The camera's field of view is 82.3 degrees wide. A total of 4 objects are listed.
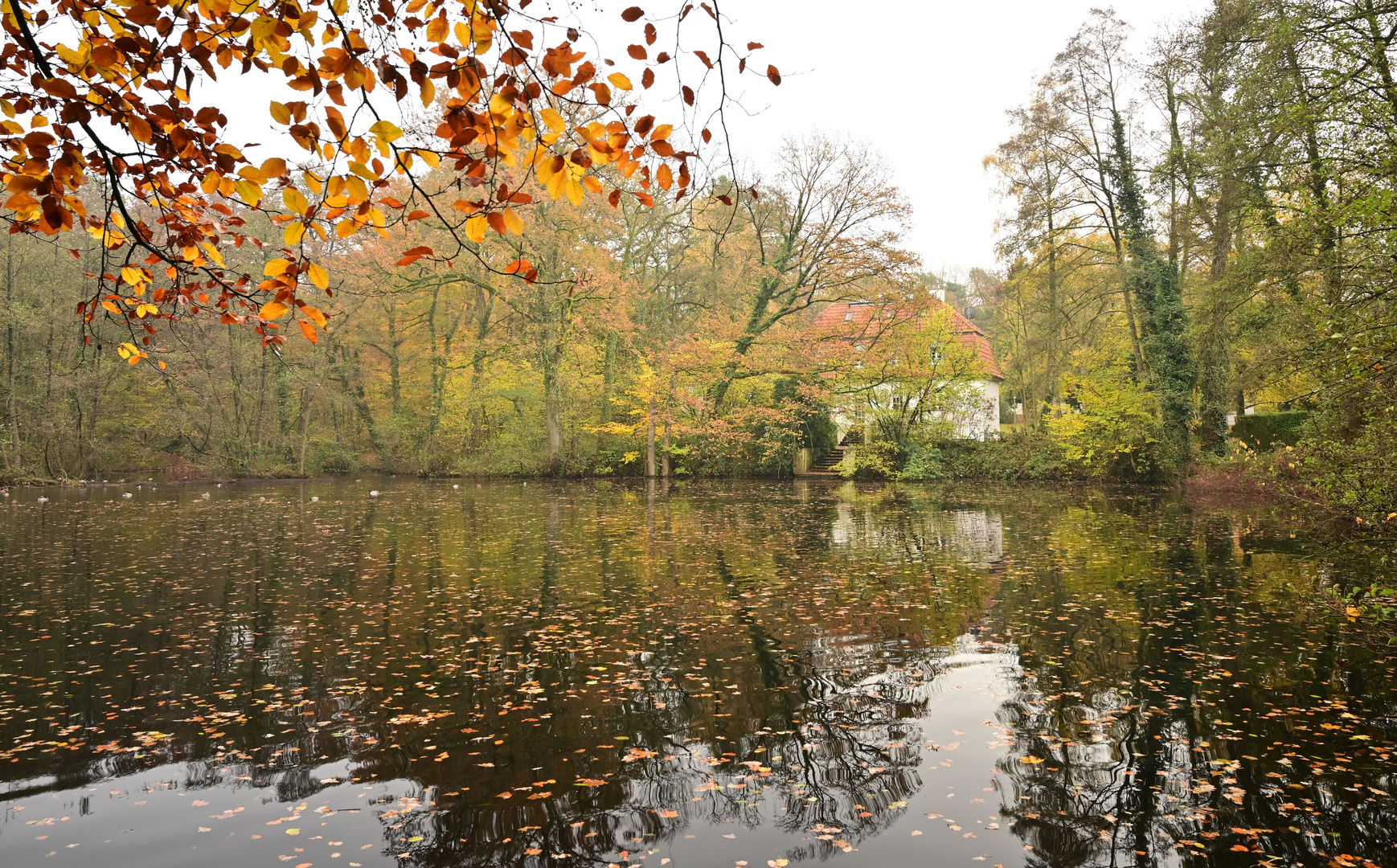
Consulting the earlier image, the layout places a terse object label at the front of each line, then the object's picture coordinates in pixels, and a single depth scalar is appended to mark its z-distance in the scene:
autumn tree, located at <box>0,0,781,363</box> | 2.82
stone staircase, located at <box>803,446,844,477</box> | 33.16
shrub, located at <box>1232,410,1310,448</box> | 24.42
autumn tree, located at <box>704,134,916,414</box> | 27.34
